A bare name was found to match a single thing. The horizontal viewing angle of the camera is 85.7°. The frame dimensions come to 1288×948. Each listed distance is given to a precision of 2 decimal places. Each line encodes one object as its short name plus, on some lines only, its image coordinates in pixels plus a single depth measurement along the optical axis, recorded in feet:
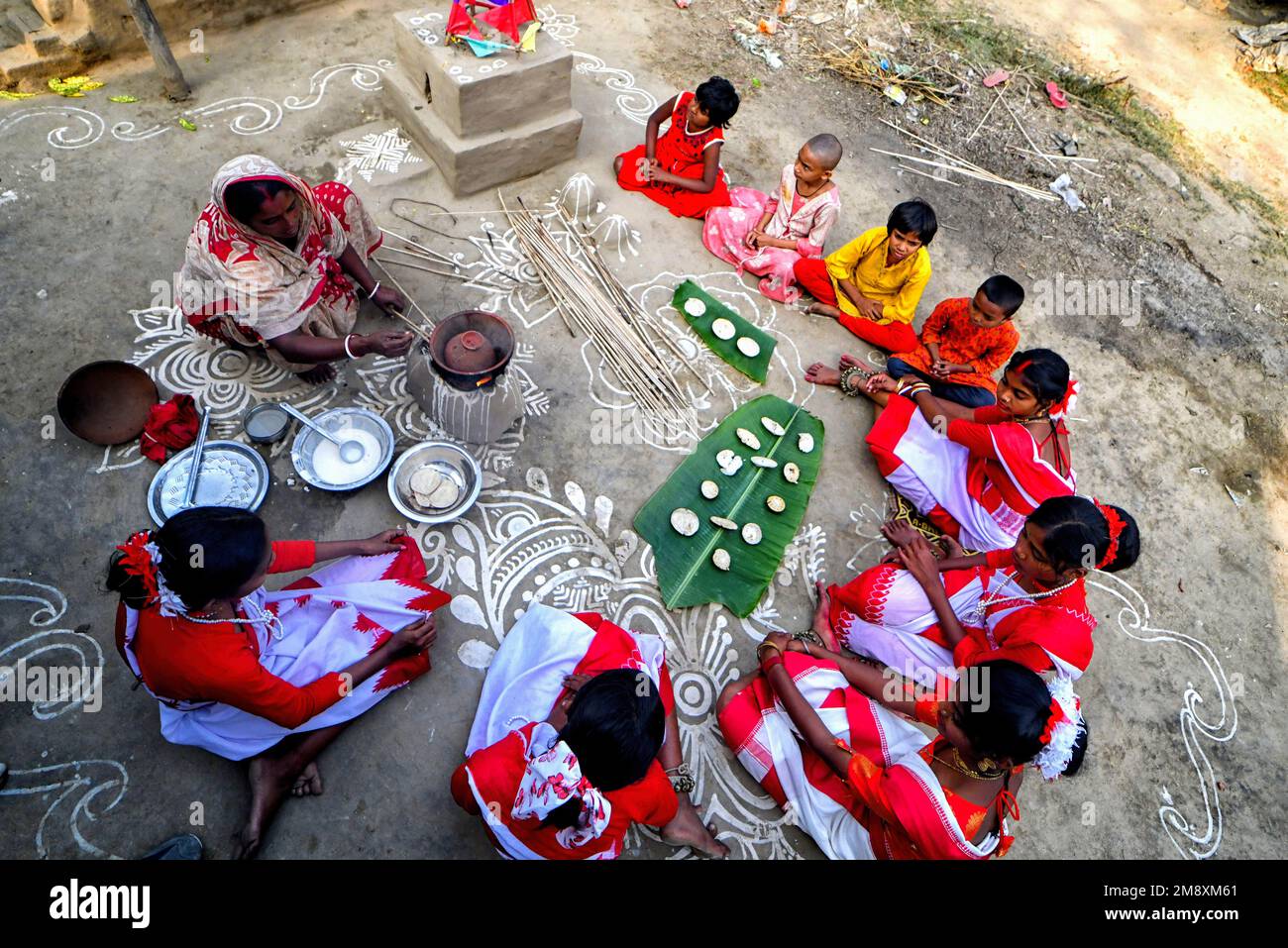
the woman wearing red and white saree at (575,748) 6.44
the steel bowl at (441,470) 10.32
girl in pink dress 14.19
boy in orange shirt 12.95
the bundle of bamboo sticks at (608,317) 12.76
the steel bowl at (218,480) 10.03
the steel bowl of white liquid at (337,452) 10.57
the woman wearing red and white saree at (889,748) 7.23
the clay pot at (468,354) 9.80
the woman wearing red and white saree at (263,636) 6.64
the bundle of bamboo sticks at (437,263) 13.52
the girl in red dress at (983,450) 10.61
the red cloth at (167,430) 10.41
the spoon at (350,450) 10.72
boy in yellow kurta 13.61
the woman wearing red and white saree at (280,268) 9.49
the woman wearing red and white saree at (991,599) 8.74
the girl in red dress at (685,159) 14.22
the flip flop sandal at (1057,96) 21.18
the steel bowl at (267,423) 10.78
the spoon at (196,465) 9.85
